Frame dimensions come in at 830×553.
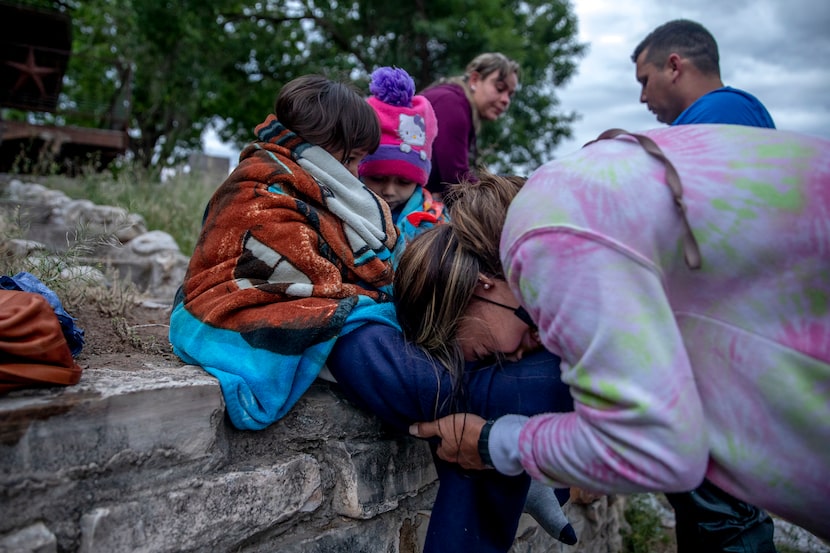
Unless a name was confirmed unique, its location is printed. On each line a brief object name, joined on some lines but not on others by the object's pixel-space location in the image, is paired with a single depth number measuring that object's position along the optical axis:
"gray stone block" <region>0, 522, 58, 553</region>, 1.32
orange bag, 1.36
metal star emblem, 10.73
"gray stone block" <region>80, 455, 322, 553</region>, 1.46
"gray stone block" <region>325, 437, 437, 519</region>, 1.93
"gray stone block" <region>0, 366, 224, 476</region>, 1.33
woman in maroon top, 3.60
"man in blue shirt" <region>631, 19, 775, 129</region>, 3.34
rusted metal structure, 9.83
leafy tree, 9.99
